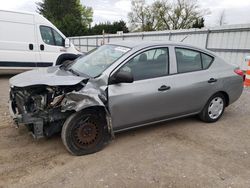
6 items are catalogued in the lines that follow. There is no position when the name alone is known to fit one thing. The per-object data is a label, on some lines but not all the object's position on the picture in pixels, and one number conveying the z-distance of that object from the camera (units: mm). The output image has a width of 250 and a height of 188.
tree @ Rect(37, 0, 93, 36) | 46875
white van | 7723
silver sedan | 3049
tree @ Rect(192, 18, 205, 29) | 32287
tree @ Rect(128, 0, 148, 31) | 39688
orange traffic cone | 7701
